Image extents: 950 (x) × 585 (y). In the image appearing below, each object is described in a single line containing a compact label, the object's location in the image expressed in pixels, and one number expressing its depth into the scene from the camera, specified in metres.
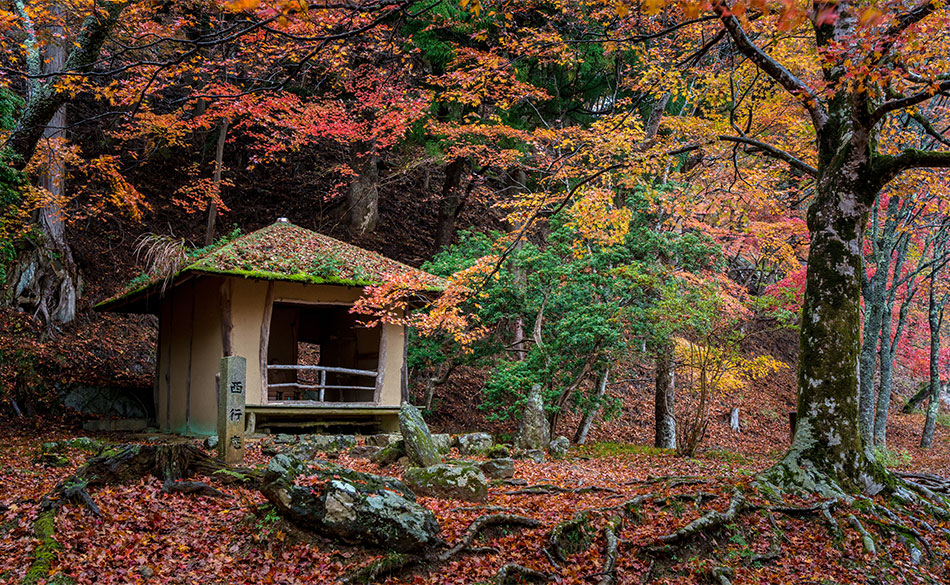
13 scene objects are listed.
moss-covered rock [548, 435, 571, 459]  11.05
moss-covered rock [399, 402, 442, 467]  8.88
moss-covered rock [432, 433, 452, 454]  10.10
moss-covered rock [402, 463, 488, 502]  6.99
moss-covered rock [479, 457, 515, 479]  8.41
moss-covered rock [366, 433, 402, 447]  10.64
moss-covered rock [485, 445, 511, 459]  10.27
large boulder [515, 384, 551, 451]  11.29
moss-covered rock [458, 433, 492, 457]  10.44
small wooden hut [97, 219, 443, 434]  11.03
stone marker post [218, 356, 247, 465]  7.63
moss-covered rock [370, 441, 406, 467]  9.27
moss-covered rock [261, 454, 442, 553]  5.20
